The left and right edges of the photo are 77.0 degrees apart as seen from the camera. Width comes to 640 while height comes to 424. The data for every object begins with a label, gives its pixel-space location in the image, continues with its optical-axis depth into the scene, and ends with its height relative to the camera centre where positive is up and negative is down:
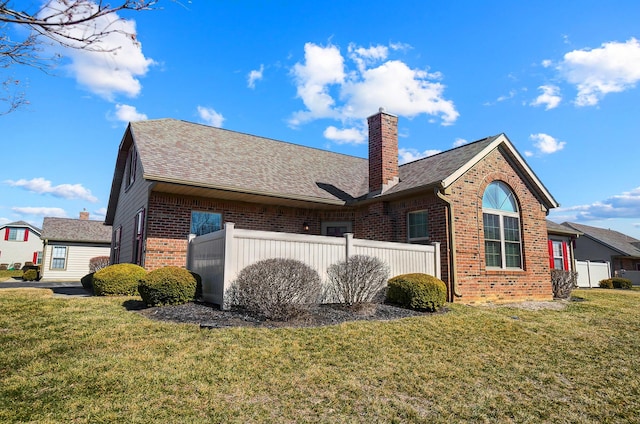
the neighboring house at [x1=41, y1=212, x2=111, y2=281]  27.14 +1.13
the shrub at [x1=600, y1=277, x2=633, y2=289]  23.56 -0.79
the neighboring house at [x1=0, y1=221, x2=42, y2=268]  44.09 +2.28
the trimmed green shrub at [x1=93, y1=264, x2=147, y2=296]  10.33 -0.40
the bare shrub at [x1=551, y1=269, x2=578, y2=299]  13.81 -0.49
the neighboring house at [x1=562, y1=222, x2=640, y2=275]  35.91 +1.83
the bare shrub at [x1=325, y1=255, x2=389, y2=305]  8.66 -0.27
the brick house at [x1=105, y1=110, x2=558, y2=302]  11.32 +2.07
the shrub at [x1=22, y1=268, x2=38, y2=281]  26.58 -0.70
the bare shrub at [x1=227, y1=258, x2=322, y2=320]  7.09 -0.39
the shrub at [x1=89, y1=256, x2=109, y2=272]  23.93 +0.18
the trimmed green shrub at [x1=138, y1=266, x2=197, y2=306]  8.05 -0.44
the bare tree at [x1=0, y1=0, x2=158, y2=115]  3.17 +1.97
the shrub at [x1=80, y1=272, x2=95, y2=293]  13.29 -0.60
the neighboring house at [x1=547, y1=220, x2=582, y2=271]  21.05 +1.21
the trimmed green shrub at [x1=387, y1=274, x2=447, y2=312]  8.97 -0.54
